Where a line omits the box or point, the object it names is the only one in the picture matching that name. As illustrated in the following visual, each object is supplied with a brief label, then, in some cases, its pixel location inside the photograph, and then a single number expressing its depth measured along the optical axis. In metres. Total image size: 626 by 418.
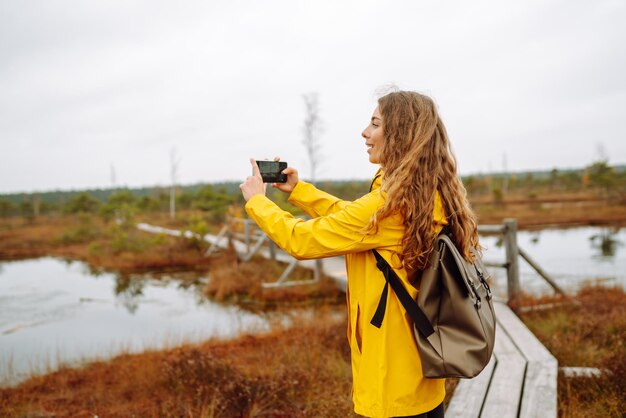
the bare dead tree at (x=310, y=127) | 24.62
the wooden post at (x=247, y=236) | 12.44
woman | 1.53
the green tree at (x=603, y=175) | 31.78
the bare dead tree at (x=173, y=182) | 39.84
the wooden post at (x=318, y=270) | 9.52
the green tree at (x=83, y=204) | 38.59
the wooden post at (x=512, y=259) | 6.00
